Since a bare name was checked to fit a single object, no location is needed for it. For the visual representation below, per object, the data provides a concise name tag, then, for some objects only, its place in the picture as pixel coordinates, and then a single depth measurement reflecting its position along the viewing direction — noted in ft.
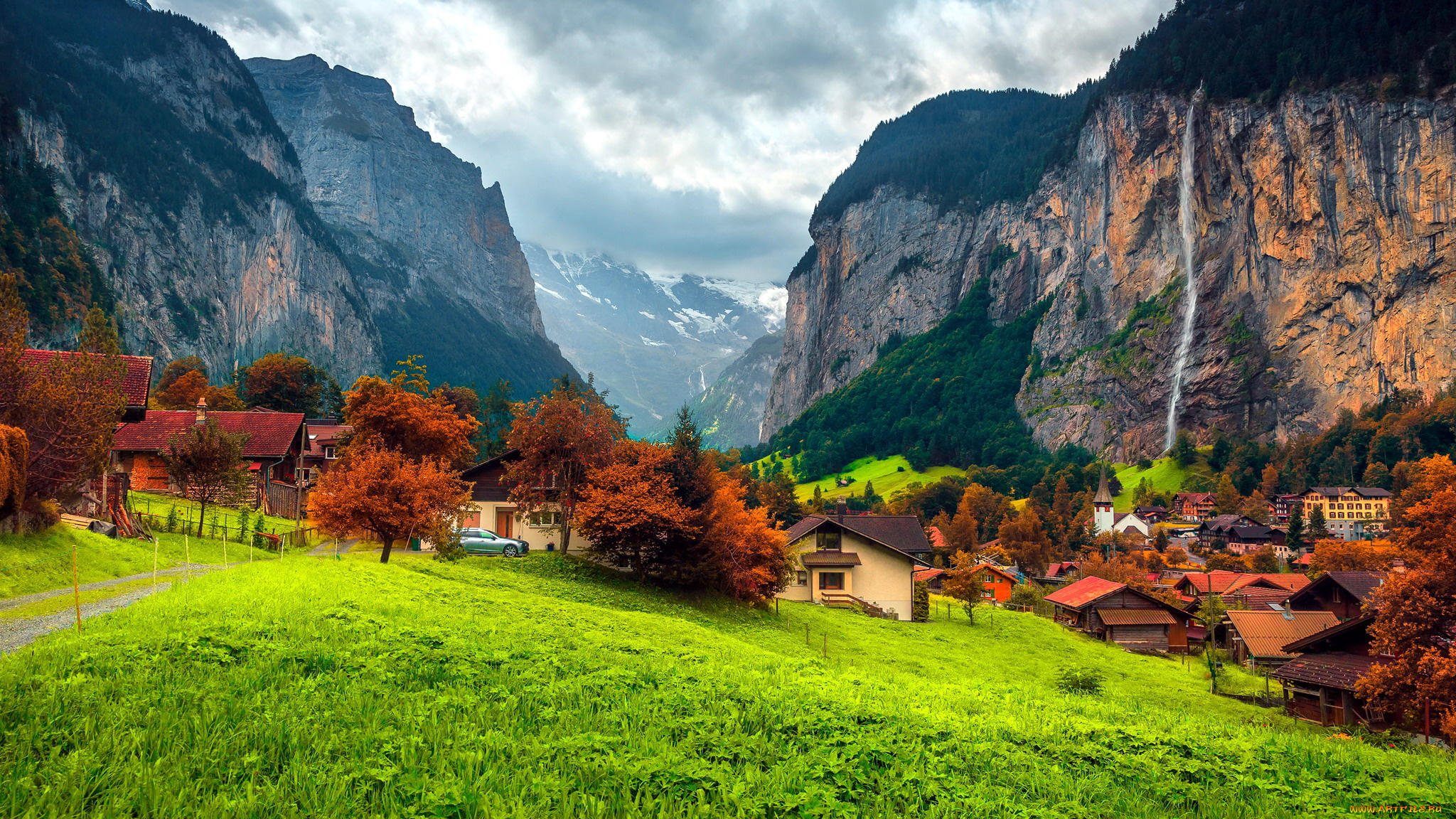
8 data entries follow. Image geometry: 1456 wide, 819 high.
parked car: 118.73
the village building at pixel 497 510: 135.85
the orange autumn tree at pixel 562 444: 115.44
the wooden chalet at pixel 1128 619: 180.65
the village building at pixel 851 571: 162.30
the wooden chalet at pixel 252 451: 146.20
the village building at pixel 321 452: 177.44
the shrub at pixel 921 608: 163.43
